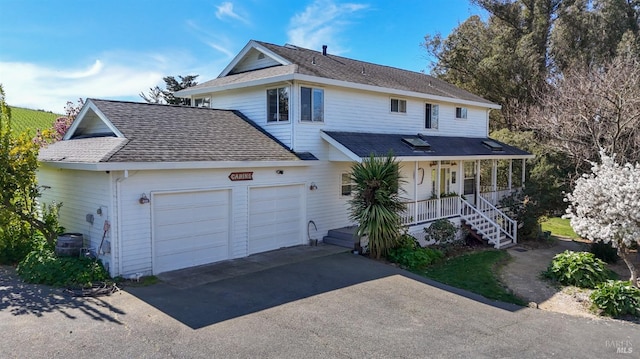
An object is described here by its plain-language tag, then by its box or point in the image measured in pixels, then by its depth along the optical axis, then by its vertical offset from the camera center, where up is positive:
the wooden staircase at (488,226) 17.27 -2.60
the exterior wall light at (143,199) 10.33 -0.86
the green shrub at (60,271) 9.59 -2.51
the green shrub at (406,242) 13.48 -2.49
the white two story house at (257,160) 10.58 +0.14
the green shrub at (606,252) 14.99 -3.12
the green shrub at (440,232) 15.64 -2.49
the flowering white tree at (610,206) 9.92 -1.00
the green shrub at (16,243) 11.61 -2.23
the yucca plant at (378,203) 12.85 -1.20
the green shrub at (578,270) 11.35 -2.92
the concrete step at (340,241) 14.27 -2.67
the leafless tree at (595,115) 17.25 +2.29
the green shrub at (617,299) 9.20 -2.99
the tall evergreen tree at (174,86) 34.59 +6.55
